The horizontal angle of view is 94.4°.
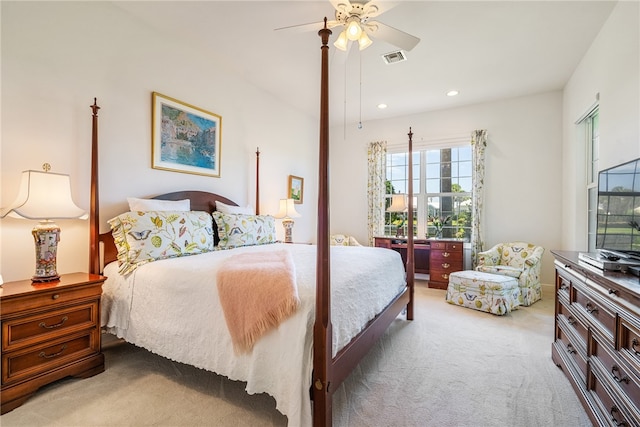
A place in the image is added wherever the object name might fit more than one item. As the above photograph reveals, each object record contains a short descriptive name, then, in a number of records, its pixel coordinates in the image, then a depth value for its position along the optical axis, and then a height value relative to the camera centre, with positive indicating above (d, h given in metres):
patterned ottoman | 3.35 -0.92
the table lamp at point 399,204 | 4.71 +0.15
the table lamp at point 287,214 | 4.27 -0.03
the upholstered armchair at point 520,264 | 3.71 -0.68
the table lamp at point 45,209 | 1.81 +0.00
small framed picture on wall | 4.89 +0.40
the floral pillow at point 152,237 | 2.22 -0.21
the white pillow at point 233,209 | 3.41 +0.03
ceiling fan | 2.05 +1.39
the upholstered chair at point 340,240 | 5.18 -0.49
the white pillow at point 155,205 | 2.59 +0.05
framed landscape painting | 2.93 +0.79
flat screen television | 1.70 +0.04
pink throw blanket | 1.49 -0.46
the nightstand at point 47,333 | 1.68 -0.77
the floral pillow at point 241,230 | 3.10 -0.20
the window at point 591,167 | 3.38 +0.57
